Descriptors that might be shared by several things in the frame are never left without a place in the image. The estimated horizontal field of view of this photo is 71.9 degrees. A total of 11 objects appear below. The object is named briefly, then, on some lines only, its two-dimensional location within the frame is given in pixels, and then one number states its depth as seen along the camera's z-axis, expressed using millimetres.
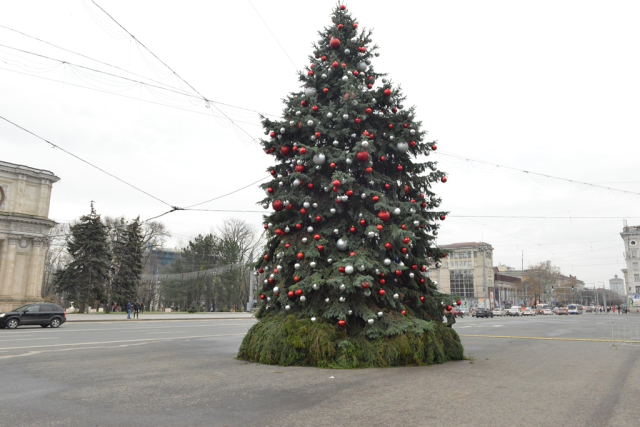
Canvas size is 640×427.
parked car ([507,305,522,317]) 69850
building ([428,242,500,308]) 101875
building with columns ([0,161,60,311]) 40906
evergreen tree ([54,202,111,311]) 48875
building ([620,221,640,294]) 103906
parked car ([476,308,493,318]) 55531
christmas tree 9617
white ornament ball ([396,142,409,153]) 10914
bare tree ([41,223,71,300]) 61656
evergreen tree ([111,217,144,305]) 54562
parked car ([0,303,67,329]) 22609
